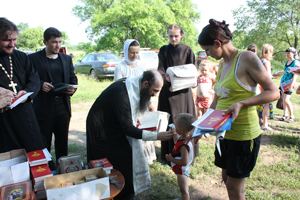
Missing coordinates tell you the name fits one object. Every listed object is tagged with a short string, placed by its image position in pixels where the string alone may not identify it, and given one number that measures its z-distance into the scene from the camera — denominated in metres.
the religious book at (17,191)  1.71
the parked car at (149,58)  15.27
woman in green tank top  1.81
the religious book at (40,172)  1.84
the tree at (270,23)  17.83
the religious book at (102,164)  2.14
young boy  2.43
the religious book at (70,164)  2.20
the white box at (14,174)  1.83
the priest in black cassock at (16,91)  2.39
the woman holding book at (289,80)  5.59
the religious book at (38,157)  2.01
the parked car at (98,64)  12.72
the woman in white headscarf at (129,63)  3.62
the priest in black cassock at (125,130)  2.40
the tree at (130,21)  24.14
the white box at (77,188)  1.60
